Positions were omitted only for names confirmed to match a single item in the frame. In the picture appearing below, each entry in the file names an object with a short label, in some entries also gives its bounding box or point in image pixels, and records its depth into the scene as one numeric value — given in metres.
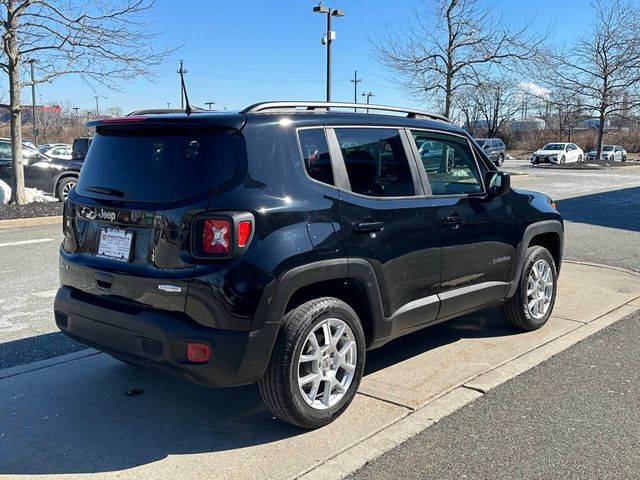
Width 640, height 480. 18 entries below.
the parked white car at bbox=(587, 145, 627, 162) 44.00
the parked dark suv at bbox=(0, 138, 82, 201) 15.93
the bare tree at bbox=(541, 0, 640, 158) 32.52
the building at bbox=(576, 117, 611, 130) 63.70
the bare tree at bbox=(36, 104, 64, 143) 62.01
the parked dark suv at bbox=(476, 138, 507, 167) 39.66
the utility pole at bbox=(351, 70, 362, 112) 80.19
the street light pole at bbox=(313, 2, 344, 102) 23.34
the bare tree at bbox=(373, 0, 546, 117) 22.69
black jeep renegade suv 3.17
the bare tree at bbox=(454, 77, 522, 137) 57.72
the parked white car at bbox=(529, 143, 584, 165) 40.69
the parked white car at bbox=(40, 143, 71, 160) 21.15
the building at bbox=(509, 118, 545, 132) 68.69
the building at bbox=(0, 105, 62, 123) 62.96
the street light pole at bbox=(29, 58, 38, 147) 43.58
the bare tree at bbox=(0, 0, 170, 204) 13.13
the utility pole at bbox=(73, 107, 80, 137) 72.60
